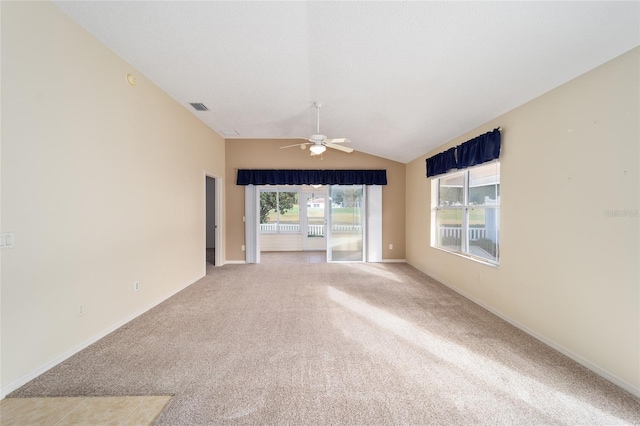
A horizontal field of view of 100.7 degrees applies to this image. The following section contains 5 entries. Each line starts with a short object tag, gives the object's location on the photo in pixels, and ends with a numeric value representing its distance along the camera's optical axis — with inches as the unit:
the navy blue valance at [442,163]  168.6
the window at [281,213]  344.8
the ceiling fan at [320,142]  150.7
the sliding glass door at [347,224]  262.8
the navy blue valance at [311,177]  255.8
